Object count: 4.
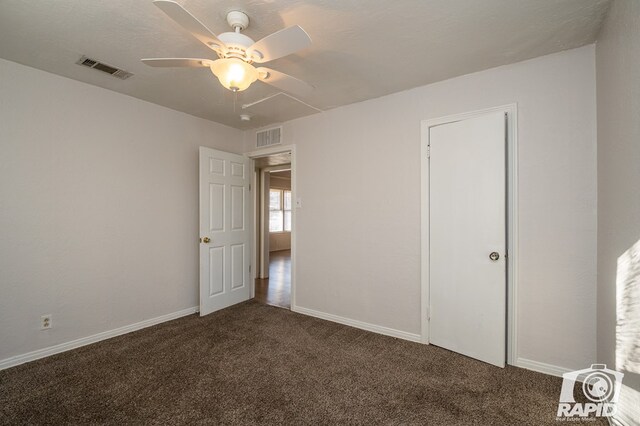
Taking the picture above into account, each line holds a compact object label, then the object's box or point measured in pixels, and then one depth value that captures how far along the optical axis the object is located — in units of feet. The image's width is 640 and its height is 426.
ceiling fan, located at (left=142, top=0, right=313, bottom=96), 4.70
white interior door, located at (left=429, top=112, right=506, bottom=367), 7.78
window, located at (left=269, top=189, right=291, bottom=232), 30.76
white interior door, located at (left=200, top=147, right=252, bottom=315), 11.76
